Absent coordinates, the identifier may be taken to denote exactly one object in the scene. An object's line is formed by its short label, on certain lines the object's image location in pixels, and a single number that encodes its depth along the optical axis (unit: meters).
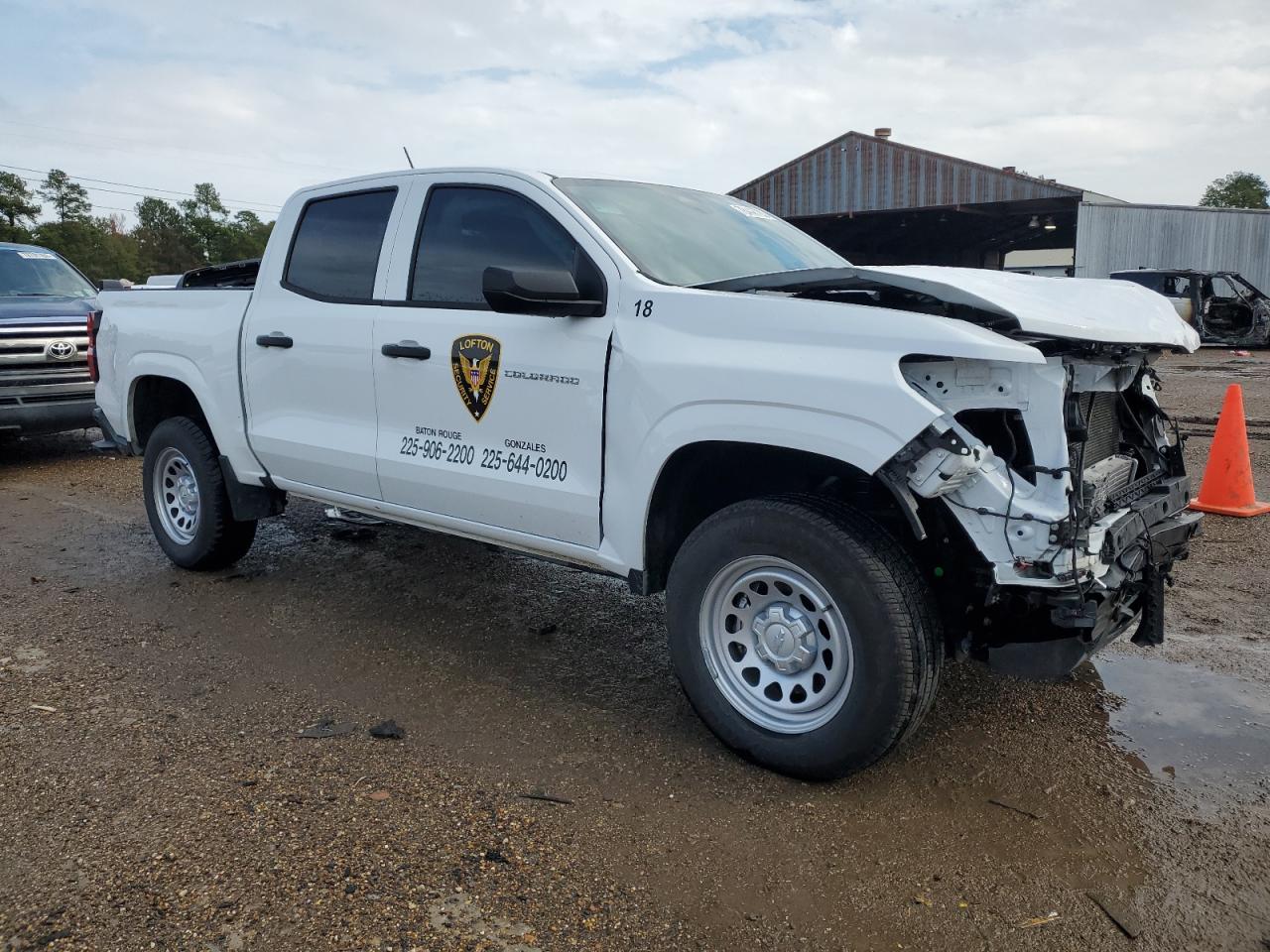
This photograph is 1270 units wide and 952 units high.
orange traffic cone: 6.35
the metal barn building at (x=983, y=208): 24.27
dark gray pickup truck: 8.69
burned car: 18.89
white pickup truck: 2.90
